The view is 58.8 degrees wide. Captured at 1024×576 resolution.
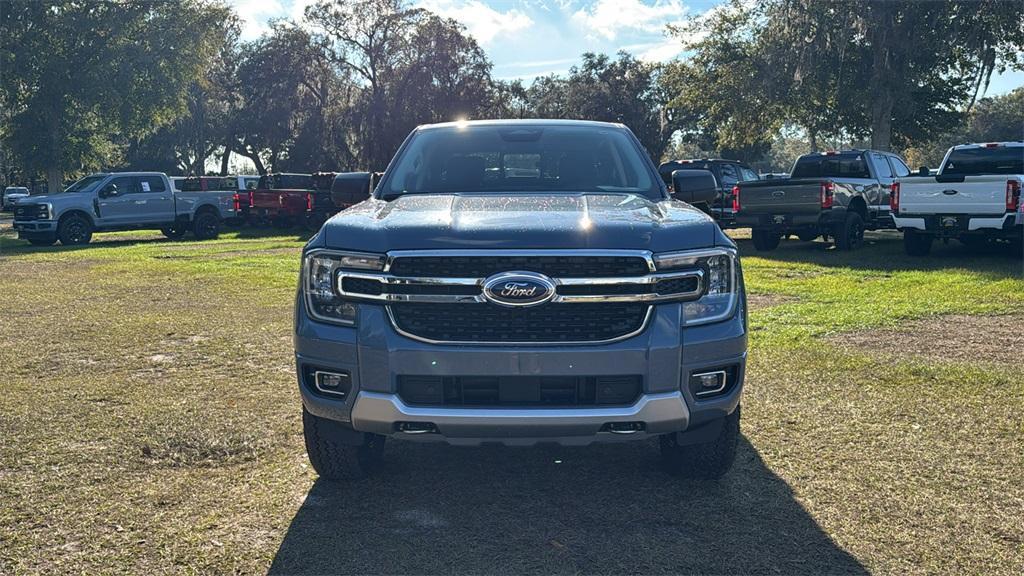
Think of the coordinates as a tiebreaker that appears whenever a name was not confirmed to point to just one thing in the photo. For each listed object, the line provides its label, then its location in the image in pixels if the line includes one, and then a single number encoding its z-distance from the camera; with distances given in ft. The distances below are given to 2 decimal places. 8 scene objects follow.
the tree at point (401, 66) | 147.95
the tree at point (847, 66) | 80.69
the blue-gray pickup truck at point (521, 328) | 11.60
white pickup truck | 43.32
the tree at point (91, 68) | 99.96
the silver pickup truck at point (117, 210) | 72.74
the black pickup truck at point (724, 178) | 66.42
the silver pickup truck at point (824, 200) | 53.60
